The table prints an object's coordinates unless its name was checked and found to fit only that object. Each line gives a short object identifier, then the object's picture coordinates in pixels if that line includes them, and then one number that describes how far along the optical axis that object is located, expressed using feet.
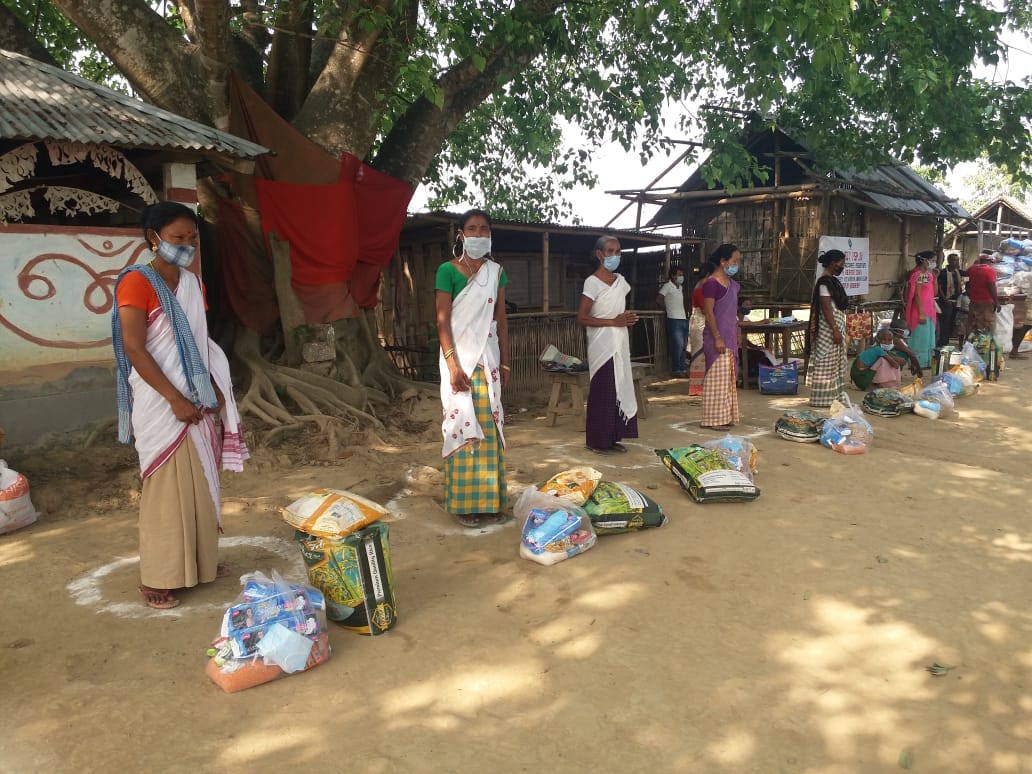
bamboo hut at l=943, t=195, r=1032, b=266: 67.82
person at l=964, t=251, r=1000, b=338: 35.14
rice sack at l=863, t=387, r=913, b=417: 24.16
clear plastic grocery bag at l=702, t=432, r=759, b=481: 16.03
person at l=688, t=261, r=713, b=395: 22.62
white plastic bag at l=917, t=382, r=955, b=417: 24.23
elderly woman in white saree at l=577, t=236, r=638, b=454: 17.75
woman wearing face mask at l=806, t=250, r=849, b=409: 22.54
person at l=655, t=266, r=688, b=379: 37.50
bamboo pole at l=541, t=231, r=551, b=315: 30.91
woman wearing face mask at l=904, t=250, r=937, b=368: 28.91
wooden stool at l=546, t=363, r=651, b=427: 22.68
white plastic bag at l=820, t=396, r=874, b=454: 19.07
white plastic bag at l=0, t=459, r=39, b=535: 13.39
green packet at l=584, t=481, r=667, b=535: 12.83
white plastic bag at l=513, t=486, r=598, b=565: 11.88
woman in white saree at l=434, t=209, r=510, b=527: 12.93
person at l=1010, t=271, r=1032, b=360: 41.47
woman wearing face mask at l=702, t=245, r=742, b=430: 21.01
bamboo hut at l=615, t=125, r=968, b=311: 40.91
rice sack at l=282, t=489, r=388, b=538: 9.43
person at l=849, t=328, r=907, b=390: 28.81
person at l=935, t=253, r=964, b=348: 39.34
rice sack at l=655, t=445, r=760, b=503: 14.61
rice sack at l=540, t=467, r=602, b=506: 12.87
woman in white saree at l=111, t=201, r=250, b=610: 9.67
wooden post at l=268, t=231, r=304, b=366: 21.74
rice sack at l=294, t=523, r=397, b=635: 9.38
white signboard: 41.29
